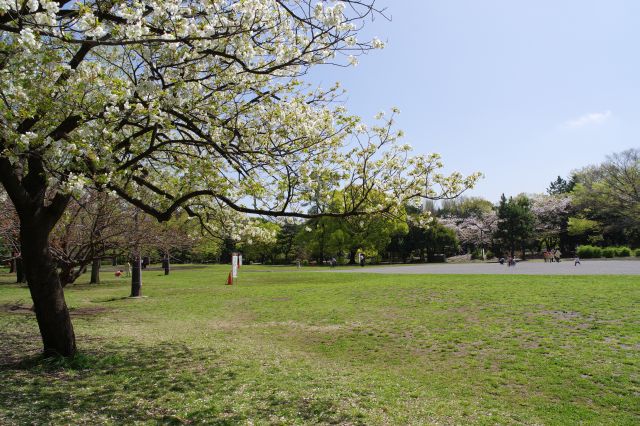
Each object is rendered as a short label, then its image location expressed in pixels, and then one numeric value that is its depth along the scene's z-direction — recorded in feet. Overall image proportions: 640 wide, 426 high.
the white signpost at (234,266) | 105.78
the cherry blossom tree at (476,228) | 265.13
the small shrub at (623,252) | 177.17
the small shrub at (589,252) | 181.27
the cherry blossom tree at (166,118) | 20.08
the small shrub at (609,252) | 177.88
